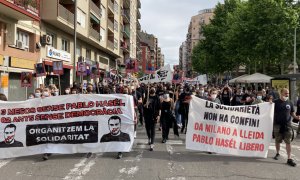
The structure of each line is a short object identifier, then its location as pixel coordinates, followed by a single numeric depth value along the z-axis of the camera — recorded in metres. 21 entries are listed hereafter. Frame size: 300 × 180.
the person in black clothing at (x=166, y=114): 8.74
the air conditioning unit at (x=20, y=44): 16.37
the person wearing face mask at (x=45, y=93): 8.59
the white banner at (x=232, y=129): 7.21
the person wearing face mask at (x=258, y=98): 10.72
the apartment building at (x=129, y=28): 49.95
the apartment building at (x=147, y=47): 110.33
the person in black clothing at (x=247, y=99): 11.08
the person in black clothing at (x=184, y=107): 10.94
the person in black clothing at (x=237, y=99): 11.41
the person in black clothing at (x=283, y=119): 6.92
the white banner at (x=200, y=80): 26.42
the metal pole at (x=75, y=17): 18.26
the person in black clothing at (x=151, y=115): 8.12
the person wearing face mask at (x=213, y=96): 8.77
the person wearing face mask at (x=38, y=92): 9.52
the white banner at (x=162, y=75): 17.54
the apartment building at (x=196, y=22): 113.40
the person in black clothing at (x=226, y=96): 11.86
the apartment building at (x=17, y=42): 14.66
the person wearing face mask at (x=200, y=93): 10.54
